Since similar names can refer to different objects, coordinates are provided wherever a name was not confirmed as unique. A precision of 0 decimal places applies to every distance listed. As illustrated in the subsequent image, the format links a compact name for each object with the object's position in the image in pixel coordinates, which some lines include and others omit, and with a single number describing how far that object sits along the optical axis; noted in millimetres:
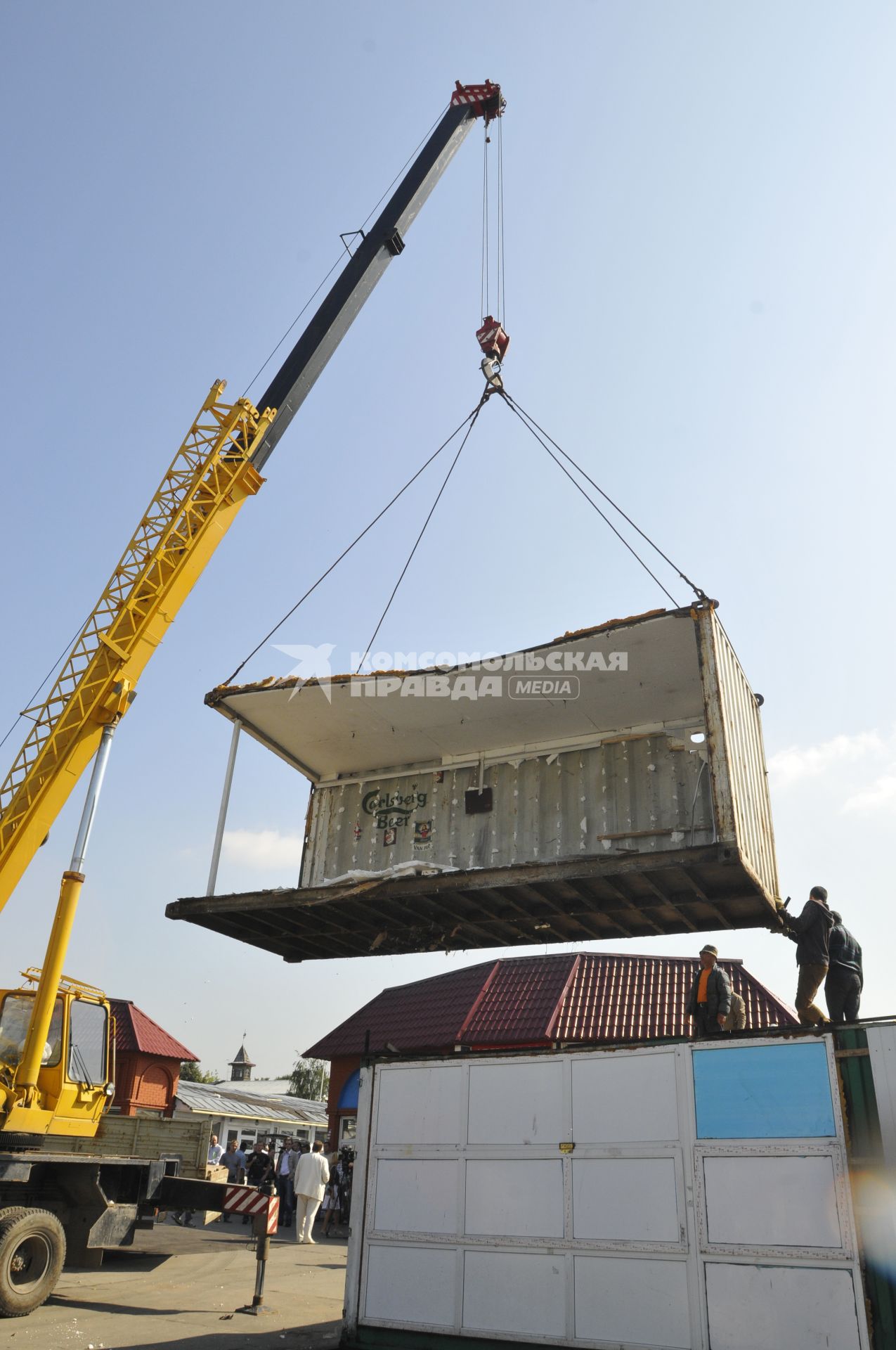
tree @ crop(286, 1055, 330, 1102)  84938
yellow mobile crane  10148
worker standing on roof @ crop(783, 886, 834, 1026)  8656
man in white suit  15617
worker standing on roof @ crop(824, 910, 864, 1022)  8508
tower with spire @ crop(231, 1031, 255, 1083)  74500
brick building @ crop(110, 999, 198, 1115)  25922
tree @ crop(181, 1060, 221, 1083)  89625
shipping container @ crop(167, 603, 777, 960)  10047
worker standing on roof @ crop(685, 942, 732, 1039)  7848
